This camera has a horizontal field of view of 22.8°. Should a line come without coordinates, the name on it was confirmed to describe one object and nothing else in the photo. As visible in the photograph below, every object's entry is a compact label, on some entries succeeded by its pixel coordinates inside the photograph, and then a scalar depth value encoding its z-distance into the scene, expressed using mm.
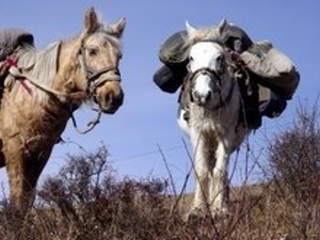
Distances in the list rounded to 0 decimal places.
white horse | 8891
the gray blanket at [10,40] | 8422
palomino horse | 7547
